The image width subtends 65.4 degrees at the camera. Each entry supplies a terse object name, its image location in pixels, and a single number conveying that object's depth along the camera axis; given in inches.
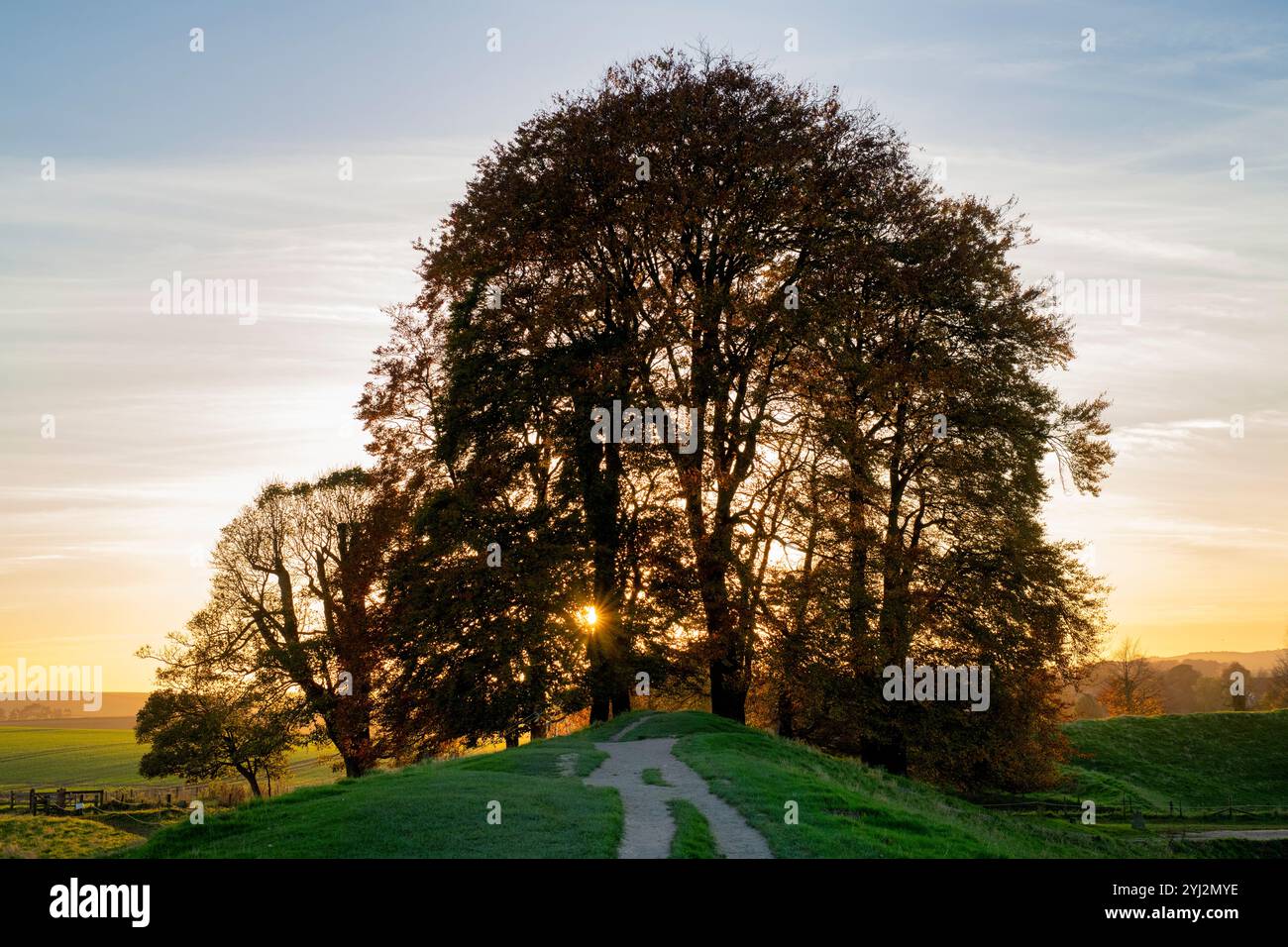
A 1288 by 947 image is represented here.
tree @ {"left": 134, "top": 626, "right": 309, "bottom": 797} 1863.9
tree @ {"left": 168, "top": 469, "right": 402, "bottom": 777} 1764.3
